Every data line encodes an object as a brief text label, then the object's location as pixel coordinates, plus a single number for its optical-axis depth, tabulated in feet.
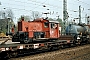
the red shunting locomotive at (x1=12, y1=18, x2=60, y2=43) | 49.26
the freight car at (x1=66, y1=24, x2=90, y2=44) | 77.00
